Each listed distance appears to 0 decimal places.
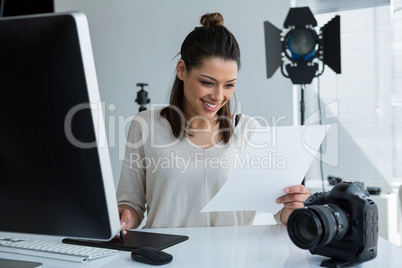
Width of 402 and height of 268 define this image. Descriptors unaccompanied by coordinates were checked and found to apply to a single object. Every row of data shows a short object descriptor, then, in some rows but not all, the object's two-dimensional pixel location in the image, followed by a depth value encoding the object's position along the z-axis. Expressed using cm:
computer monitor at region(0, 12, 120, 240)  63
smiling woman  150
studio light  246
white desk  93
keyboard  96
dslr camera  86
